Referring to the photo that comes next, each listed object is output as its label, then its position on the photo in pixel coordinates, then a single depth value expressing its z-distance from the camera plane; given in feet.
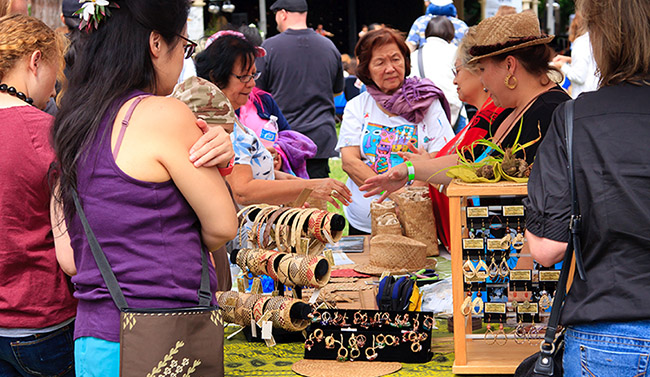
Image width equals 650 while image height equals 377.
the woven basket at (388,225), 11.42
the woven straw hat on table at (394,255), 10.66
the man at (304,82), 17.87
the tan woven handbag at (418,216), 11.54
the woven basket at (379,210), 11.71
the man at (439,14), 20.67
